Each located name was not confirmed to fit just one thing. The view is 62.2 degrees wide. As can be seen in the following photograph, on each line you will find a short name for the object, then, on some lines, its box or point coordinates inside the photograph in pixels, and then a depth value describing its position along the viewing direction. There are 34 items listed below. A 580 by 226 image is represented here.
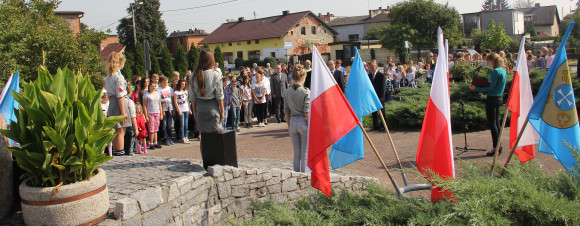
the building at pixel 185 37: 80.50
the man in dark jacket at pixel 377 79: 12.24
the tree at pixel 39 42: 15.52
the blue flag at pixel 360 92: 5.71
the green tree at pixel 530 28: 75.75
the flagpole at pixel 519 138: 4.75
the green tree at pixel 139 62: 37.44
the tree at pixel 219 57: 41.11
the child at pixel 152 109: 10.19
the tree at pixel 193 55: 40.84
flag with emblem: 4.70
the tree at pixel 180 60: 39.41
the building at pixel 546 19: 84.44
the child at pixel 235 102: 12.95
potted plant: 4.43
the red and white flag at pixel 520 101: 5.41
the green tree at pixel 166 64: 39.98
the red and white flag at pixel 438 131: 4.57
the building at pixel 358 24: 73.44
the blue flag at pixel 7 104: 6.33
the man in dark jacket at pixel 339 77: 12.72
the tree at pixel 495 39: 34.28
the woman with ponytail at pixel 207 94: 6.59
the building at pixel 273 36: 60.47
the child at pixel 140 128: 9.76
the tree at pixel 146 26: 63.81
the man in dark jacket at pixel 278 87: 14.79
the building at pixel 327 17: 92.69
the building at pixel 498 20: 70.94
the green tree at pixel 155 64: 36.46
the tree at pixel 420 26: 50.92
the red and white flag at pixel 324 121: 4.82
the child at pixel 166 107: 11.05
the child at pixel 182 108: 11.12
